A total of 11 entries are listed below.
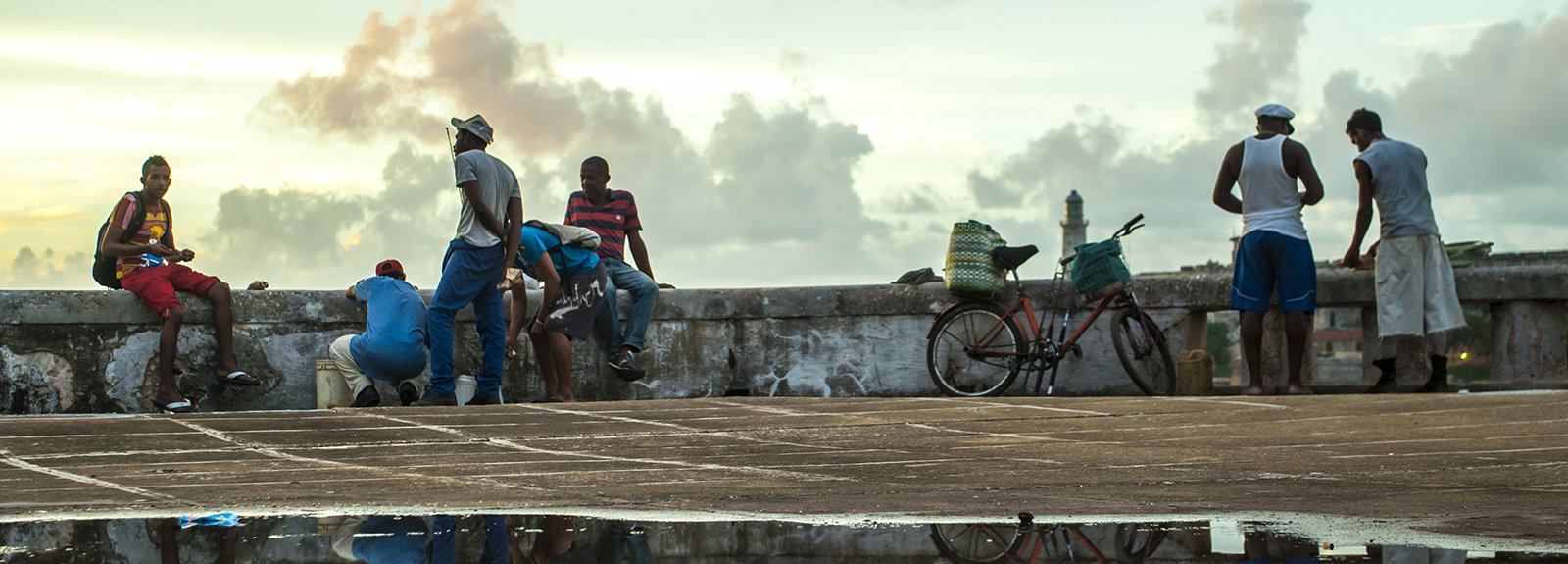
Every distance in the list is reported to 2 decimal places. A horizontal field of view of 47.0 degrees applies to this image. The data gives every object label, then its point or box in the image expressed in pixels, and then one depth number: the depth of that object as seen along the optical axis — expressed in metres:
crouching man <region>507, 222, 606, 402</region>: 9.94
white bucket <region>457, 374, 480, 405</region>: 10.06
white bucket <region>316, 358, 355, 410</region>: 9.89
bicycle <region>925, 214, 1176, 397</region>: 10.65
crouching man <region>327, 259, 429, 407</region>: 9.59
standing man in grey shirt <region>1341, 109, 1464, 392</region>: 10.27
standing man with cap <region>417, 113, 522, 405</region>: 9.37
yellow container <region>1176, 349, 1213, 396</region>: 10.59
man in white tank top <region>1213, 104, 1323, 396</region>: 10.04
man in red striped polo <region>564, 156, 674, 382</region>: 10.30
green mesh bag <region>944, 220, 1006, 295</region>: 10.72
